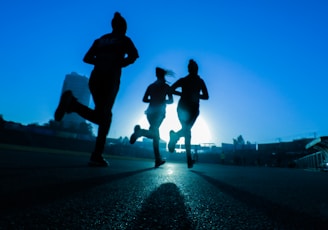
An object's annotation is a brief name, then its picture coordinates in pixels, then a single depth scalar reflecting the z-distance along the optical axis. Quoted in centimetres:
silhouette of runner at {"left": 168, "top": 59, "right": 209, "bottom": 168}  472
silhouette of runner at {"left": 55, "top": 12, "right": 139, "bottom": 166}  306
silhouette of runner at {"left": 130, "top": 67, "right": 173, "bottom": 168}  468
